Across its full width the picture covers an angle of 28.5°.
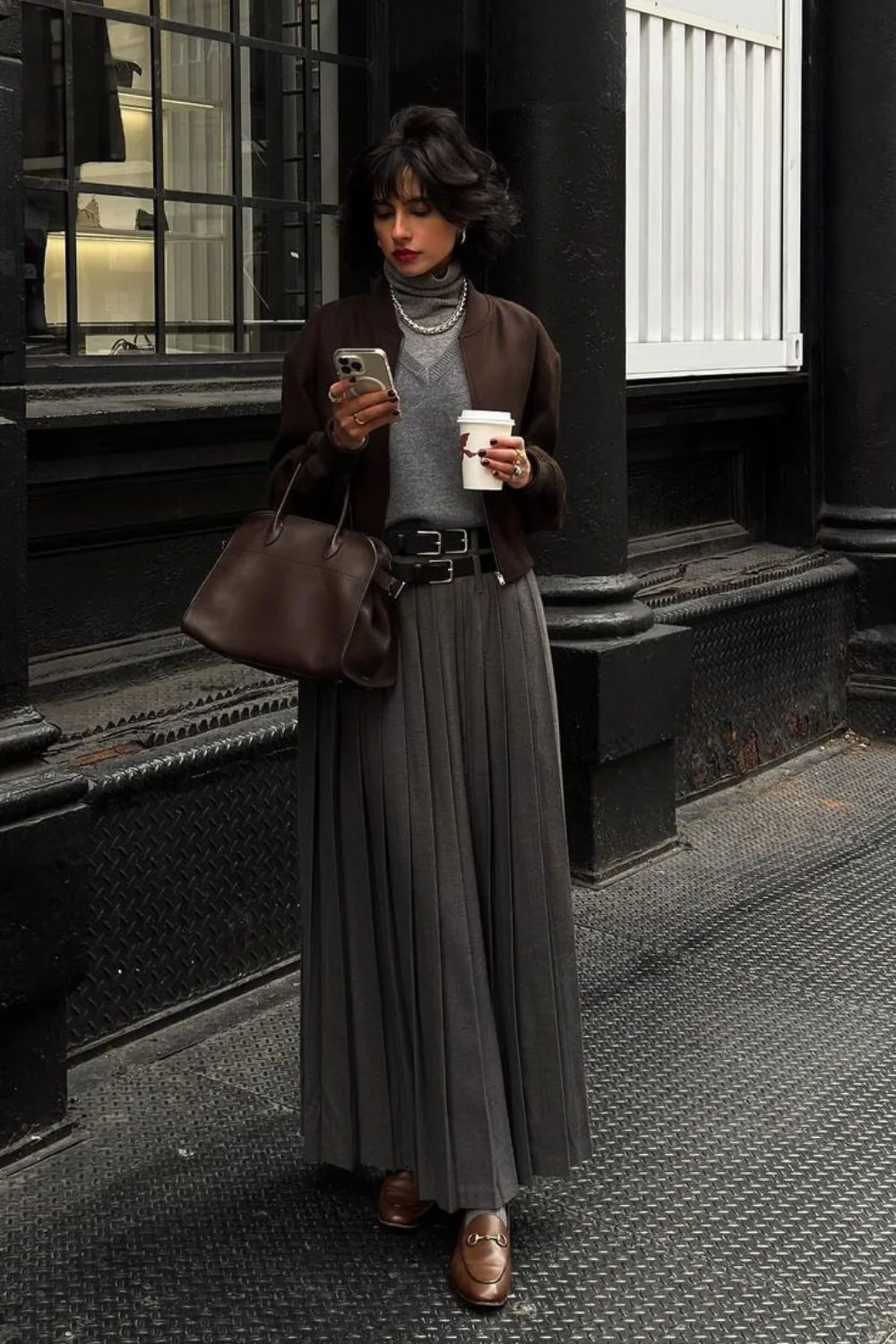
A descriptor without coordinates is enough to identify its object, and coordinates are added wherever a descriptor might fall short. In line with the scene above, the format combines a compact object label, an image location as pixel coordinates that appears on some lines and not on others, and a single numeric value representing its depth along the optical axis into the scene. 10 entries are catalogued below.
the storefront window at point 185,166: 4.43
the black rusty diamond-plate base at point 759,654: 6.32
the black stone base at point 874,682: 7.25
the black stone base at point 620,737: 5.36
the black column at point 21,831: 3.40
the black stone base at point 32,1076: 3.57
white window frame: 6.25
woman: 3.14
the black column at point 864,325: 6.96
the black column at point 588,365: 5.21
